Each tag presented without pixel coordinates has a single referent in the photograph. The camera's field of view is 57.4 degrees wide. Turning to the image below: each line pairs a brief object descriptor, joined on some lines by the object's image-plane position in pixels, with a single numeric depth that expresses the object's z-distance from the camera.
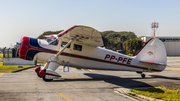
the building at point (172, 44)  77.75
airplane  9.15
